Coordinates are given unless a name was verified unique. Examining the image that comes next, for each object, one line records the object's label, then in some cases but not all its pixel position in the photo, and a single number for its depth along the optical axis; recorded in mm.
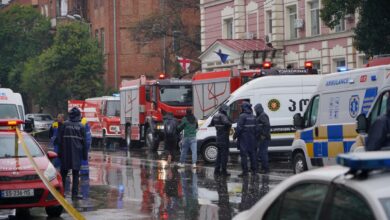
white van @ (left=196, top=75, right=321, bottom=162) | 24500
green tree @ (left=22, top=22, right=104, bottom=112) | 58062
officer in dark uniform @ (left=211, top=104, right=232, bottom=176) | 20641
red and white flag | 42881
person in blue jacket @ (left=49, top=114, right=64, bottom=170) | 19119
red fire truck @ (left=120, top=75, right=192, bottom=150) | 32562
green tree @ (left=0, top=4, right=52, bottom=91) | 68875
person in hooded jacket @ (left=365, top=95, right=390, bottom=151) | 9375
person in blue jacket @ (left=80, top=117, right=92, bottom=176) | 21366
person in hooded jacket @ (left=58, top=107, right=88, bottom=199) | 16141
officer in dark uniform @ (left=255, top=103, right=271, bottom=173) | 21250
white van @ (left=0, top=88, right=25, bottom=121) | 24594
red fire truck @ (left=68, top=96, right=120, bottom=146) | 40000
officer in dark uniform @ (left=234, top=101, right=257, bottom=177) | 20297
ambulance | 15492
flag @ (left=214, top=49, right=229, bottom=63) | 40000
